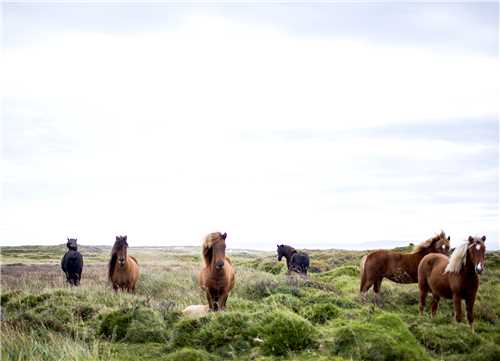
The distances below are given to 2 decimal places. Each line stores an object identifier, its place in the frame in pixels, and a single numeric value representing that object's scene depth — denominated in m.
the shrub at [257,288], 14.73
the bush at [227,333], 8.07
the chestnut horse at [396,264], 15.68
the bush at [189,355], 7.25
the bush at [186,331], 8.30
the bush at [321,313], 10.01
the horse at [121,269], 15.52
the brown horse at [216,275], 10.86
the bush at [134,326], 8.95
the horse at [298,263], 24.87
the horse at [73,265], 21.11
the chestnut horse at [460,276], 10.91
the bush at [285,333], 7.77
